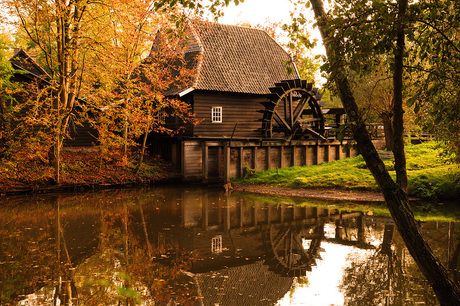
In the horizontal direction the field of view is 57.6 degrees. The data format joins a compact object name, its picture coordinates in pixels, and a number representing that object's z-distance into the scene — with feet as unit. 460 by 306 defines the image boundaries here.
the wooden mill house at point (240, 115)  69.15
